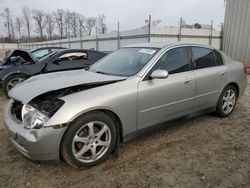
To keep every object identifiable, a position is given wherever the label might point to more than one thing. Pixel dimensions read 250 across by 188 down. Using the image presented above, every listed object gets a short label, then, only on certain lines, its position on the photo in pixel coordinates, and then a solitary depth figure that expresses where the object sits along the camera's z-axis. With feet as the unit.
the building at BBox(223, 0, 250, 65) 30.34
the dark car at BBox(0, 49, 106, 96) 17.66
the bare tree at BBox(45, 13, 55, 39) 175.26
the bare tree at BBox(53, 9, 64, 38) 174.13
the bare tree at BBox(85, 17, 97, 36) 177.71
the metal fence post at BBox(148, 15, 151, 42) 31.34
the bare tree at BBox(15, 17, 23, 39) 179.48
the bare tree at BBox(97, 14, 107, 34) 163.82
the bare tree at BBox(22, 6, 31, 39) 178.83
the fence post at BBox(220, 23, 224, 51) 37.90
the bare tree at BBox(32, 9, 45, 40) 176.08
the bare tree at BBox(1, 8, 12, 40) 176.08
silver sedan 7.00
